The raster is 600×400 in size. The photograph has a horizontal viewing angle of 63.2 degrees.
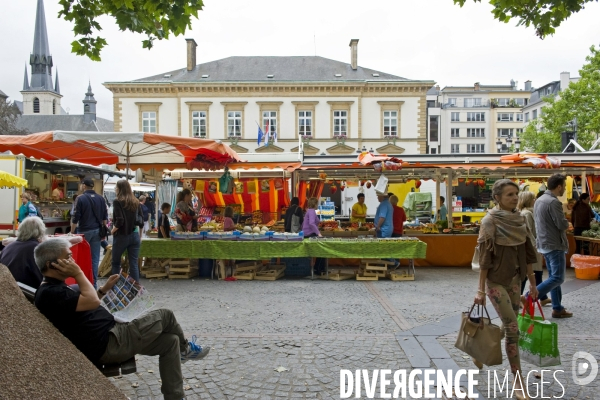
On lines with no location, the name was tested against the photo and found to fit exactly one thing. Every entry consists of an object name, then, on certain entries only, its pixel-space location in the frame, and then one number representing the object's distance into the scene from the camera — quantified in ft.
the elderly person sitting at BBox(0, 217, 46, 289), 14.14
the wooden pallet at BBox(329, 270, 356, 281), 31.78
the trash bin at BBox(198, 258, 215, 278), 32.63
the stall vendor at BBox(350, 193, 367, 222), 45.24
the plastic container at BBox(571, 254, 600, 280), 31.50
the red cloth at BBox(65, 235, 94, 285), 19.83
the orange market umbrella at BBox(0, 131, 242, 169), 27.12
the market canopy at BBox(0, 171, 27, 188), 35.46
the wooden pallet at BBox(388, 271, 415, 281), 31.61
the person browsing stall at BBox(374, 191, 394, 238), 34.45
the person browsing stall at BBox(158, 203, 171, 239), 33.22
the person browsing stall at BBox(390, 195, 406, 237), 35.81
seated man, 10.24
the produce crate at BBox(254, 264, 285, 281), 31.55
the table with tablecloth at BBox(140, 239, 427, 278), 31.42
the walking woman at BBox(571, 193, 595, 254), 36.17
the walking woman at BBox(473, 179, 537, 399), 12.71
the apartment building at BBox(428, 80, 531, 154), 251.60
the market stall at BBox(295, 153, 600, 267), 37.68
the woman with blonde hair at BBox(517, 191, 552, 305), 20.57
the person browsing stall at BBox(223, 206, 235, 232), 35.12
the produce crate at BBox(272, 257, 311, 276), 32.78
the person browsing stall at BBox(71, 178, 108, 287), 25.73
